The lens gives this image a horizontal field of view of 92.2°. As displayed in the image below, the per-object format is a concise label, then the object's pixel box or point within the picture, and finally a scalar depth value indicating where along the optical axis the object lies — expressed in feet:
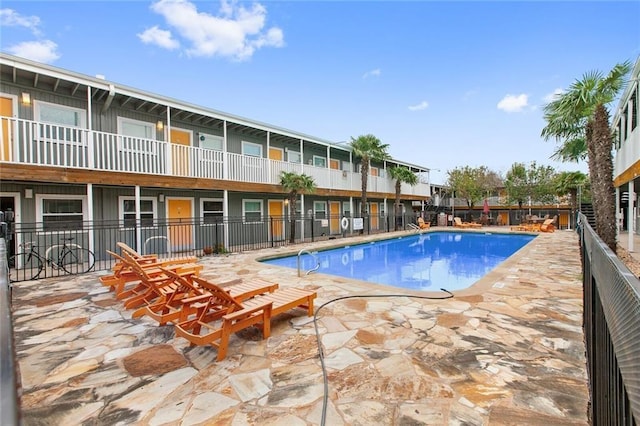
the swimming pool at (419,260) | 30.25
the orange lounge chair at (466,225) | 77.87
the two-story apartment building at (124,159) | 28.99
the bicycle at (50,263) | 25.79
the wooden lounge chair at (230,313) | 11.22
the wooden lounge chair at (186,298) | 13.02
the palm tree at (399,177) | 70.54
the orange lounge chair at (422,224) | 74.33
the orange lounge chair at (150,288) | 15.61
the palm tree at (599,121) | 25.13
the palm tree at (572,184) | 75.87
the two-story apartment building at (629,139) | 30.20
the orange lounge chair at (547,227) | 66.33
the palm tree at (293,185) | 46.50
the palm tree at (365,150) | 60.59
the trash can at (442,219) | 87.10
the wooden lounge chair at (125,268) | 19.55
